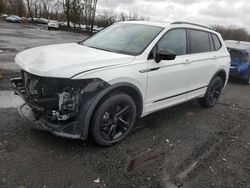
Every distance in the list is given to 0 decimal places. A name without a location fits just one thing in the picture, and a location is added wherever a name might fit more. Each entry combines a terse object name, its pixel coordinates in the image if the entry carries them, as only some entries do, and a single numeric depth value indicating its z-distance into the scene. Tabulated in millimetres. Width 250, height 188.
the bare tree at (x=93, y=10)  31179
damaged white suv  2385
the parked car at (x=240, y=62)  6881
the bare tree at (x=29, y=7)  48493
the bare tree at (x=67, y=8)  31787
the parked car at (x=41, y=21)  45585
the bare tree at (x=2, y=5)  49656
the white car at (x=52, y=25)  31799
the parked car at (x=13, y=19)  39999
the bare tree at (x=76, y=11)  31661
